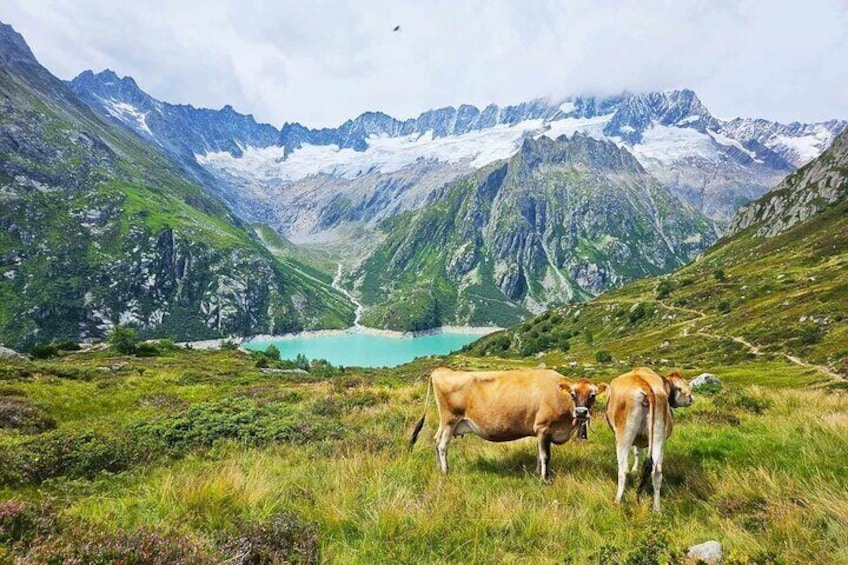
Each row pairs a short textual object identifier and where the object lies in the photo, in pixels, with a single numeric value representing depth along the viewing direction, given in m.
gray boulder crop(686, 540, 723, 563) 5.61
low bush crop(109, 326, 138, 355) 101.88
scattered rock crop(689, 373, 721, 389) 27.06
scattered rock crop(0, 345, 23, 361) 52.16
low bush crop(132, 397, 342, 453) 12.67
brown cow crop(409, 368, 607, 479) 10.06
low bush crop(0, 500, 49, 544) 4.76
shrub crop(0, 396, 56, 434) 14.61
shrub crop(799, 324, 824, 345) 94.69
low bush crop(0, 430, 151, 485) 8.45
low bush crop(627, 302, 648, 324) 194.00
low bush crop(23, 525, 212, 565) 4.37
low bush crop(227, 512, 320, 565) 5.41
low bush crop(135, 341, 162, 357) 104.60
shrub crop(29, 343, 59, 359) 88.62
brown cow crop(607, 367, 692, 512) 8.20
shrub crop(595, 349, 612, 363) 130.75
